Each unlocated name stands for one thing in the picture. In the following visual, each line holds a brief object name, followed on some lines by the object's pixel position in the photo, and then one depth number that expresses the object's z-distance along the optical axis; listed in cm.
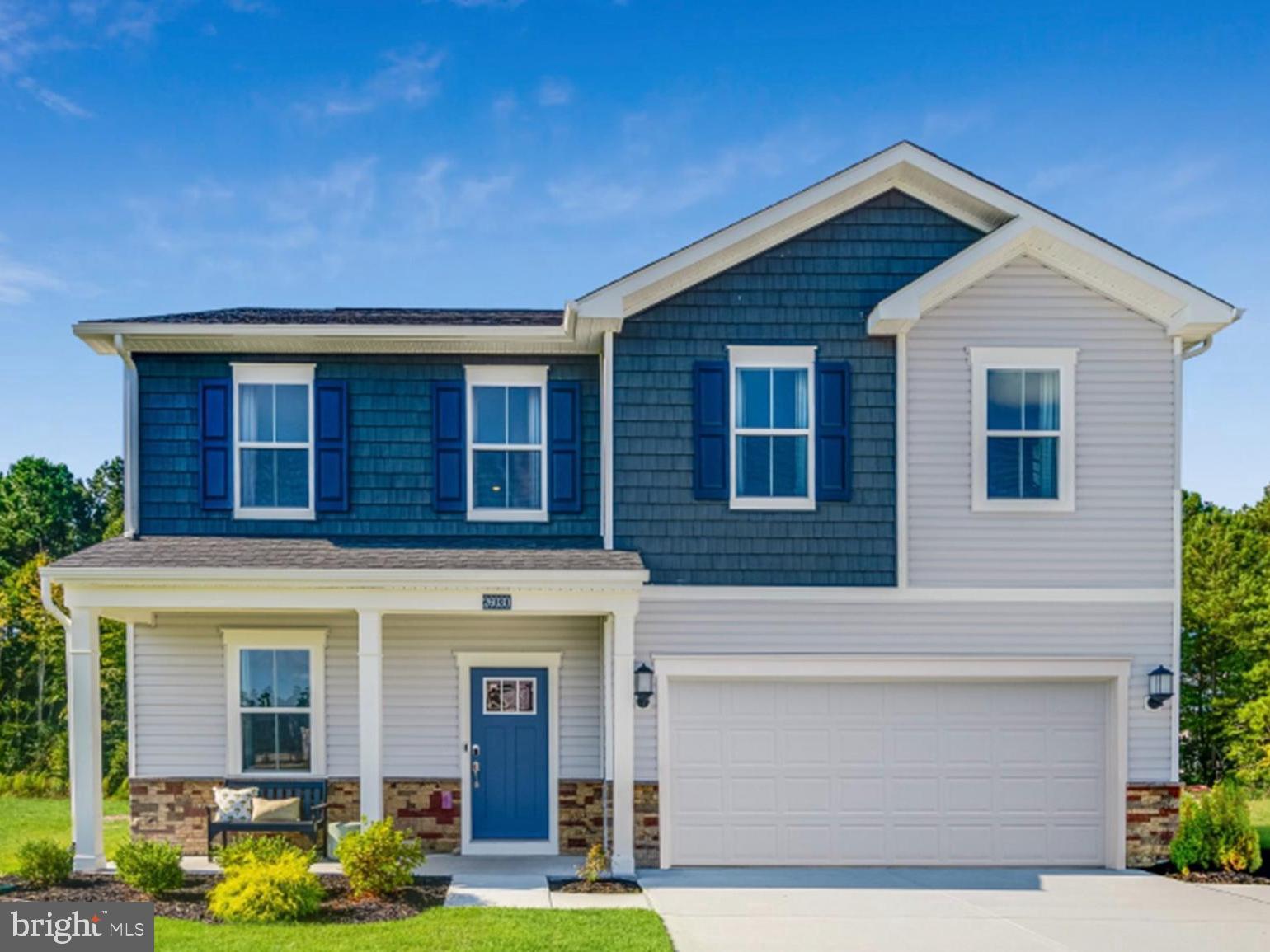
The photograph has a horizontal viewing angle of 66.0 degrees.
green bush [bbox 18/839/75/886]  894
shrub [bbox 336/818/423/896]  875
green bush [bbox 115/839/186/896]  873
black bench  1014
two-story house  1040
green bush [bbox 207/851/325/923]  808
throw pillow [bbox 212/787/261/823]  1041
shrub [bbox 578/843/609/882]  938
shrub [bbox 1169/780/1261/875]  1019
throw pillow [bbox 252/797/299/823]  1032
